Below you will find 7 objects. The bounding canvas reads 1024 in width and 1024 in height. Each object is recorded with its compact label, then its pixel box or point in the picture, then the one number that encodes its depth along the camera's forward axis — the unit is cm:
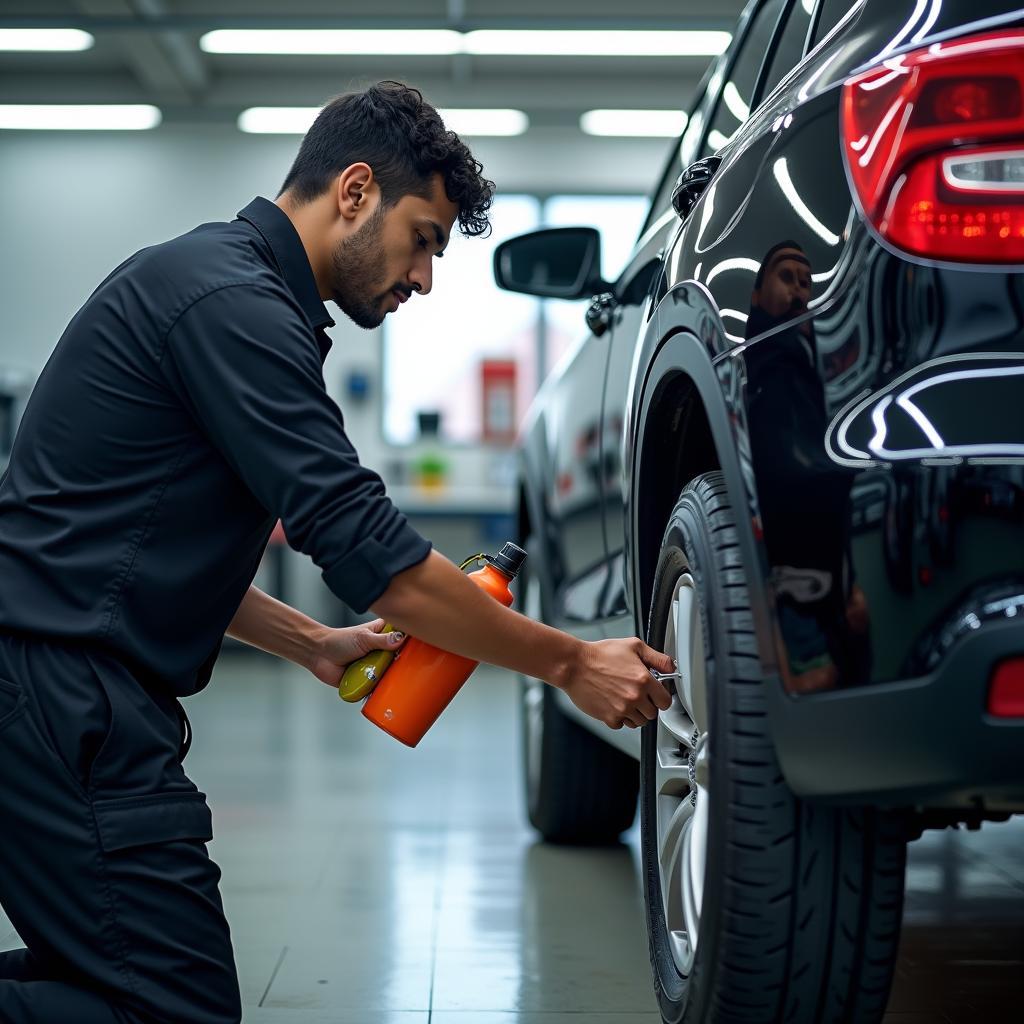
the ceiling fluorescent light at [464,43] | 884
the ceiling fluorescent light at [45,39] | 895
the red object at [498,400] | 1047
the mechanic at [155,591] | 149
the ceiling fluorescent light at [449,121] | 1007
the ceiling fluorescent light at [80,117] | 1010
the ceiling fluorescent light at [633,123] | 1018
